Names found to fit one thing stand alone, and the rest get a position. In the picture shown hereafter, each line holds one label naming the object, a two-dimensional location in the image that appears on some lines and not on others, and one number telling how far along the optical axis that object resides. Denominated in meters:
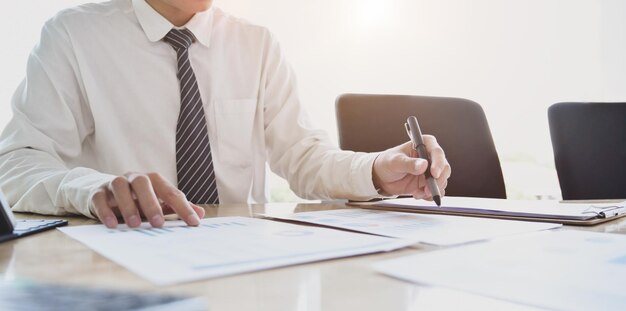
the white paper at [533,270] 0.34
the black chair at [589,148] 1.61
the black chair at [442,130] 1.43
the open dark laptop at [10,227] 0.58
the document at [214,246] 0.41
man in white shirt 1.10
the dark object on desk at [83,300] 0.31
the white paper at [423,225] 0.58
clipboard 0.73
